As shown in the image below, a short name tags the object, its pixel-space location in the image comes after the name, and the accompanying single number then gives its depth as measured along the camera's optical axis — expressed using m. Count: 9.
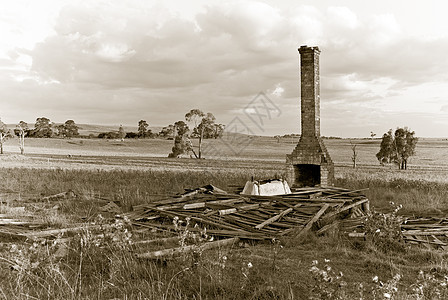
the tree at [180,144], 56.53
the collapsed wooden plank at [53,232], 8.00
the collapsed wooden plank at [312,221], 8.30
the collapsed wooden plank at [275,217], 8.73
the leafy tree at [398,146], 47.28
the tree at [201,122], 58.38
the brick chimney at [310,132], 15.99
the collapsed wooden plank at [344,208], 9.94
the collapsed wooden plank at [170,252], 5.41
